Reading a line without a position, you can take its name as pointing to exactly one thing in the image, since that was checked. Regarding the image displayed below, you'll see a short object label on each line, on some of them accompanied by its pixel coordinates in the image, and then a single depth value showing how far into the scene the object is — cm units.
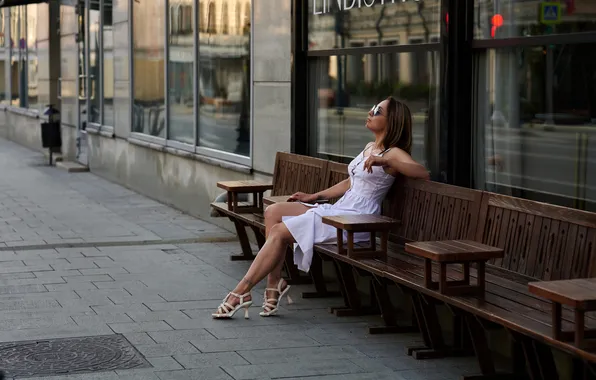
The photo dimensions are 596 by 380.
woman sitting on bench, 720
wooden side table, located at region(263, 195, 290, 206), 821
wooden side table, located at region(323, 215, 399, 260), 675
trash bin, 2083
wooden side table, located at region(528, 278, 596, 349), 450
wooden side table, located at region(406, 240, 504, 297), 561
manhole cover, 592
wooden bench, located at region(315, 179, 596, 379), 539
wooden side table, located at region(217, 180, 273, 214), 926
